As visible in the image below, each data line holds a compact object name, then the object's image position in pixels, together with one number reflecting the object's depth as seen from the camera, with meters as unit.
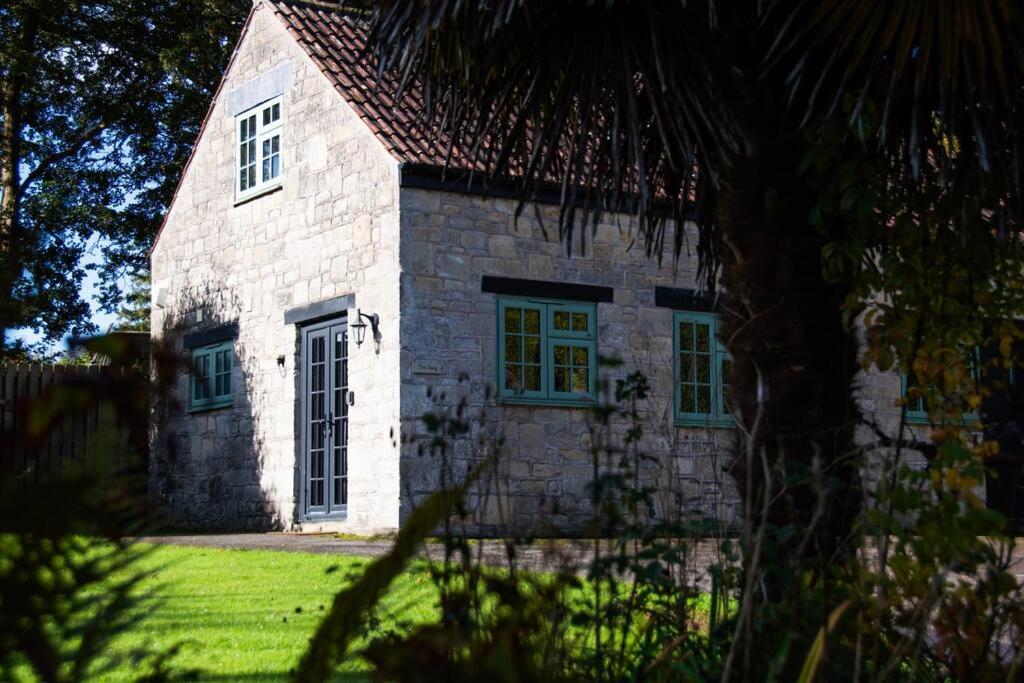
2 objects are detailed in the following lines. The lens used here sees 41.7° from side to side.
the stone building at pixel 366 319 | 13.02
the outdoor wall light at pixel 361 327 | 13.11
